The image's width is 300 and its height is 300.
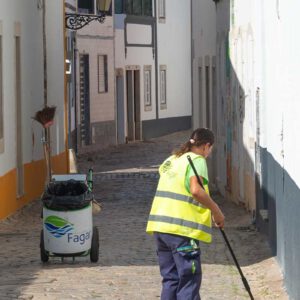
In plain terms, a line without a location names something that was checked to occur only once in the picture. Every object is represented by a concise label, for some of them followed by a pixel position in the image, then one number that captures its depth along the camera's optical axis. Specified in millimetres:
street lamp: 28672
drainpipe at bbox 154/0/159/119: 46125
